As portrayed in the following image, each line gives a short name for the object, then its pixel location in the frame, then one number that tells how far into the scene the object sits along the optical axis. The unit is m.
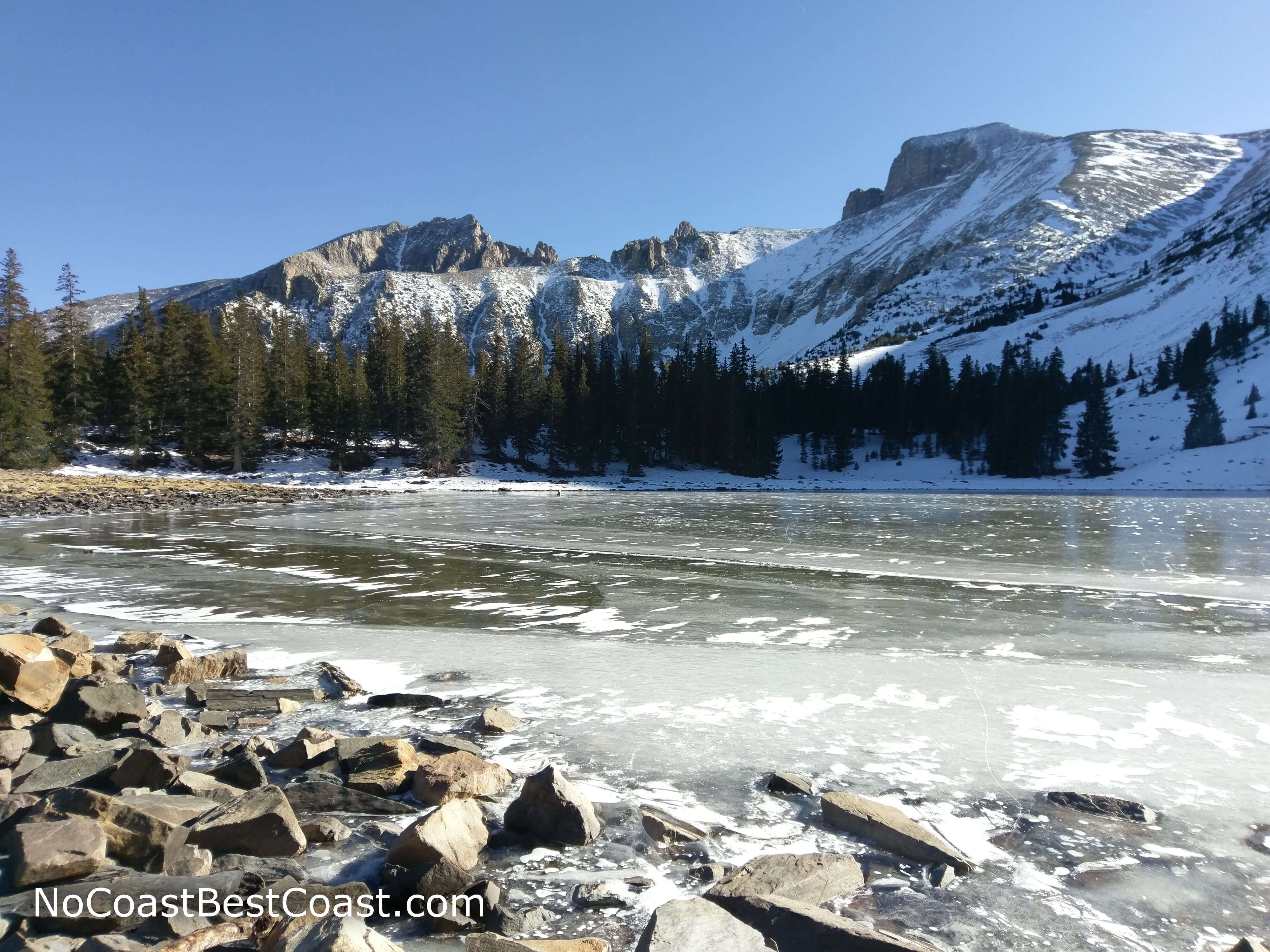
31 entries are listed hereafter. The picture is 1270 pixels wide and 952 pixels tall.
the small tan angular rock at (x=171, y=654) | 6.37
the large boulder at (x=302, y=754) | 4.28
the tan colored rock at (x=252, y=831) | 3.16
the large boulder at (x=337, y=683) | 5.79
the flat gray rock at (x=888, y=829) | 3.22
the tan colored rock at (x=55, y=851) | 2.78
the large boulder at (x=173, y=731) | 4.61
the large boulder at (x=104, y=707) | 4.88
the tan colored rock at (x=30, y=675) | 4.93
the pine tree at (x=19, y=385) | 39.19
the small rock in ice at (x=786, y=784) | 3.98
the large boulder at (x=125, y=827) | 3.02
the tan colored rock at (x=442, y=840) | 3.02
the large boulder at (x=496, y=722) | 4.88
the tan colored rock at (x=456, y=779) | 3.78
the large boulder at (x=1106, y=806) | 3.68
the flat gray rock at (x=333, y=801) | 3.70
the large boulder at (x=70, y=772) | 3.72
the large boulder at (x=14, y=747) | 4.09
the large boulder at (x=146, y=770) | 3.72
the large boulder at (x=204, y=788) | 3.69
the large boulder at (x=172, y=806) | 3.21
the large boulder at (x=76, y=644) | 6.40
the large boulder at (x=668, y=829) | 3.42
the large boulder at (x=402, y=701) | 5.52
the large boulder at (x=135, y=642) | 7.04
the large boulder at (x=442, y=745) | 4.38
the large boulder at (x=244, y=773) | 3.94
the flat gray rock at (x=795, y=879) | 2.81
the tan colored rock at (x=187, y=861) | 2.97
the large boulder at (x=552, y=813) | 3.39
